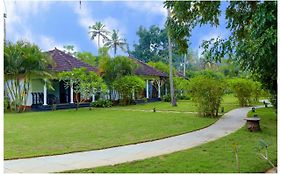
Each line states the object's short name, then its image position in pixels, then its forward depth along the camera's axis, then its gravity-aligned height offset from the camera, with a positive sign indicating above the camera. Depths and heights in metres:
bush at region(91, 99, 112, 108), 16.40 -1.12
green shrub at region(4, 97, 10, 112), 13.82 -0.99
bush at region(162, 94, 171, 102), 21.33 -0.88
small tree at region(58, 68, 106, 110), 14.44 +0.44
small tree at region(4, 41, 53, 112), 13.30 +1.16
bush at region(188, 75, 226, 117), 10.16 -0.19
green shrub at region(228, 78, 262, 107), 14.44 -0.01
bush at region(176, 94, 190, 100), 23.23 -0.85
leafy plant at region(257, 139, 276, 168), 4.99 -1.35
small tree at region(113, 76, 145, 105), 17.06 +0.23
